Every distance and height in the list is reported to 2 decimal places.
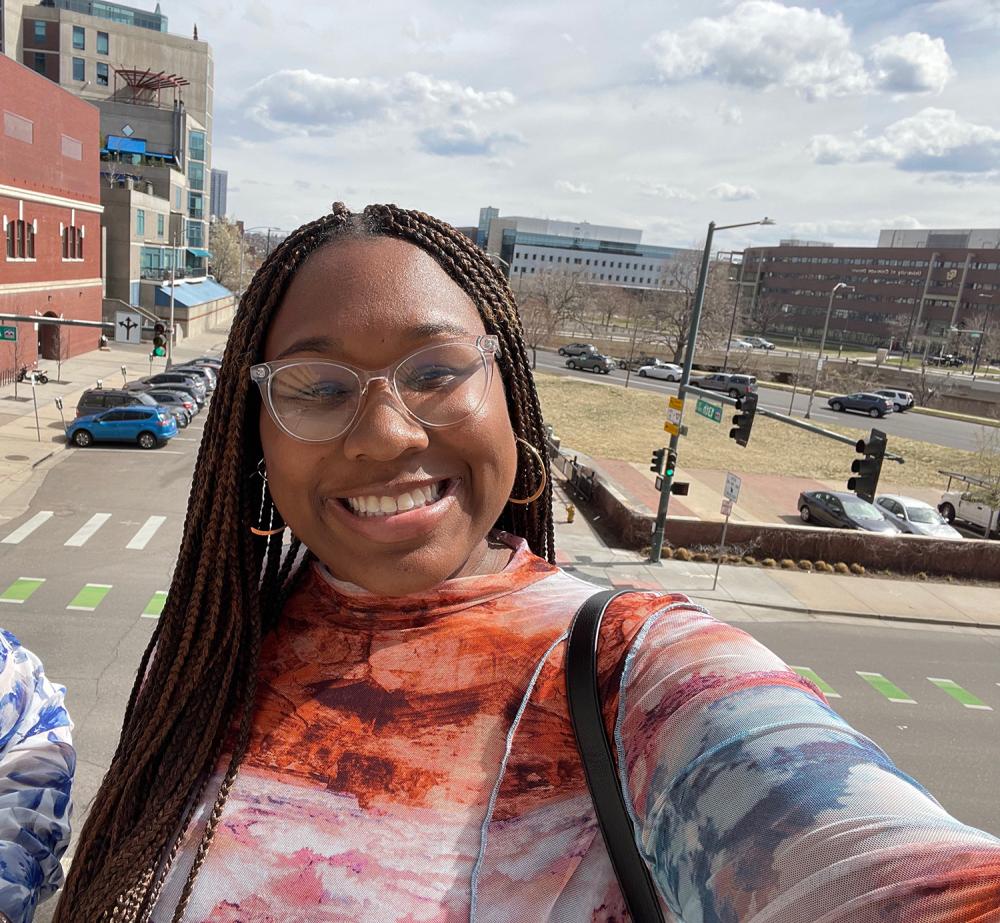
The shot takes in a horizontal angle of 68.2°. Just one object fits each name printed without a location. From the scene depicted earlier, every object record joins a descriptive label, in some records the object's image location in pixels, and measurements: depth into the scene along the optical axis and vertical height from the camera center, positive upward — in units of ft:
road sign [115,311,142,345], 60.44 -5.32
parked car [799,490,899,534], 62.95 -13.93
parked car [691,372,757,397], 153.94 -9.98
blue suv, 70.59 -15.61
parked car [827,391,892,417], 149.89 -10.14
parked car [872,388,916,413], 157.17 -8.74
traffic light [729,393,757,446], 49.52 -5.33
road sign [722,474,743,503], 48.95 -9.77
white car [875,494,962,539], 64.69 -13.89
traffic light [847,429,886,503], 41.11 -6.30
